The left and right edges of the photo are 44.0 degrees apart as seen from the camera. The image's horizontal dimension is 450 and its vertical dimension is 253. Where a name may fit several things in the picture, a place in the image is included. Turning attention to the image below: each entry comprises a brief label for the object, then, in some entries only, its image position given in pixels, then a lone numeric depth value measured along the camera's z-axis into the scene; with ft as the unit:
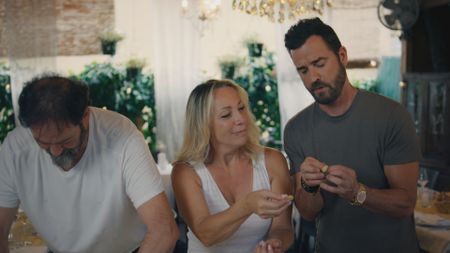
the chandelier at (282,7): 14.57
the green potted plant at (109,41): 20.59
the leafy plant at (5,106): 19.51
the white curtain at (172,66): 20.01
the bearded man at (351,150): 6.99
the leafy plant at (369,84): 22.86
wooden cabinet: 17.63
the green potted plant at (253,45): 21.26
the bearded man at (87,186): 6.30
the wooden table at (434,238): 9.46
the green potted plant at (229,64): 21.03
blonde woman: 7.34
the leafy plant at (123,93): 20.13
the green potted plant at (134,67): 20.30
